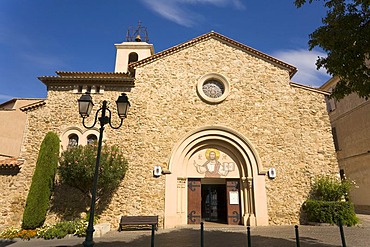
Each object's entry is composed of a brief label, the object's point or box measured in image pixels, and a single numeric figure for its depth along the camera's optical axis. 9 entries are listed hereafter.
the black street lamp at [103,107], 6.07
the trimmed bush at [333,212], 11.03
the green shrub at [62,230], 9.51
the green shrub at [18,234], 9.79
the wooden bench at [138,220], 10.80
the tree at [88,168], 10.54
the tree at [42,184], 10.41
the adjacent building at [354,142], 16.75
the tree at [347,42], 5.85
